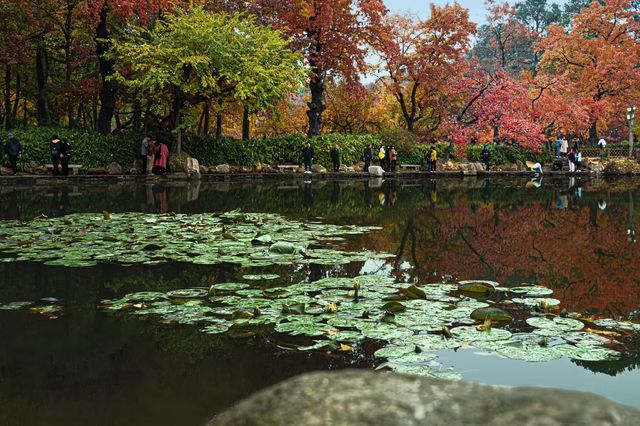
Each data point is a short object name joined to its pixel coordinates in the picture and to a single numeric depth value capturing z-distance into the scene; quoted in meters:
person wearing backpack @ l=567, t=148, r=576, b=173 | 33.16
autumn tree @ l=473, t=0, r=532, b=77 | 39.97
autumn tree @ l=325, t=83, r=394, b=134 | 34.78
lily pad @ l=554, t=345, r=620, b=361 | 4.24
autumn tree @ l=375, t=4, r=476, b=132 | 30.75
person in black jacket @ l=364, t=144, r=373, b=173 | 29.23
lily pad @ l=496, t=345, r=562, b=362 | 4.21
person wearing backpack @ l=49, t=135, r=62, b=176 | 21.75
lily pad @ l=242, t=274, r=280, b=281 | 6.68
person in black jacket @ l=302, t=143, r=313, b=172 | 27.60
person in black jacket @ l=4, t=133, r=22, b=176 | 20.97
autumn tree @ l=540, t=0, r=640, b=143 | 36.31
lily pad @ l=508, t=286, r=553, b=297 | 6.05
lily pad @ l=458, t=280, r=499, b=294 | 6.06
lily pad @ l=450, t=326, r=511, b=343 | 4.57
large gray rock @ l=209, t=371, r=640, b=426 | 1.71
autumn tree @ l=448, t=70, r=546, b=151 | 31.28
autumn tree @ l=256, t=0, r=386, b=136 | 27.11
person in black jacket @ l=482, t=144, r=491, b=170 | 32.66
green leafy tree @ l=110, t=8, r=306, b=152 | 22.19
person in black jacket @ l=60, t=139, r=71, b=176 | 21.97
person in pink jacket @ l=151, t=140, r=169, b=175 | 23.83
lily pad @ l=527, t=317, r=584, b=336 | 4.83
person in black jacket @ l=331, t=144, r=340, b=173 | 28.72
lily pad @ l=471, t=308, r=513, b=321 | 5.04
